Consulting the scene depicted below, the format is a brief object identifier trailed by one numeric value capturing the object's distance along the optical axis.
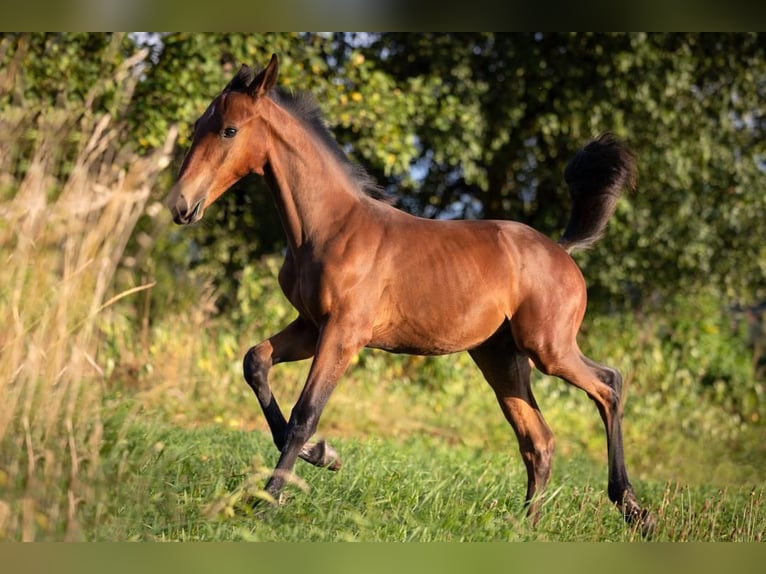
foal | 9.91
